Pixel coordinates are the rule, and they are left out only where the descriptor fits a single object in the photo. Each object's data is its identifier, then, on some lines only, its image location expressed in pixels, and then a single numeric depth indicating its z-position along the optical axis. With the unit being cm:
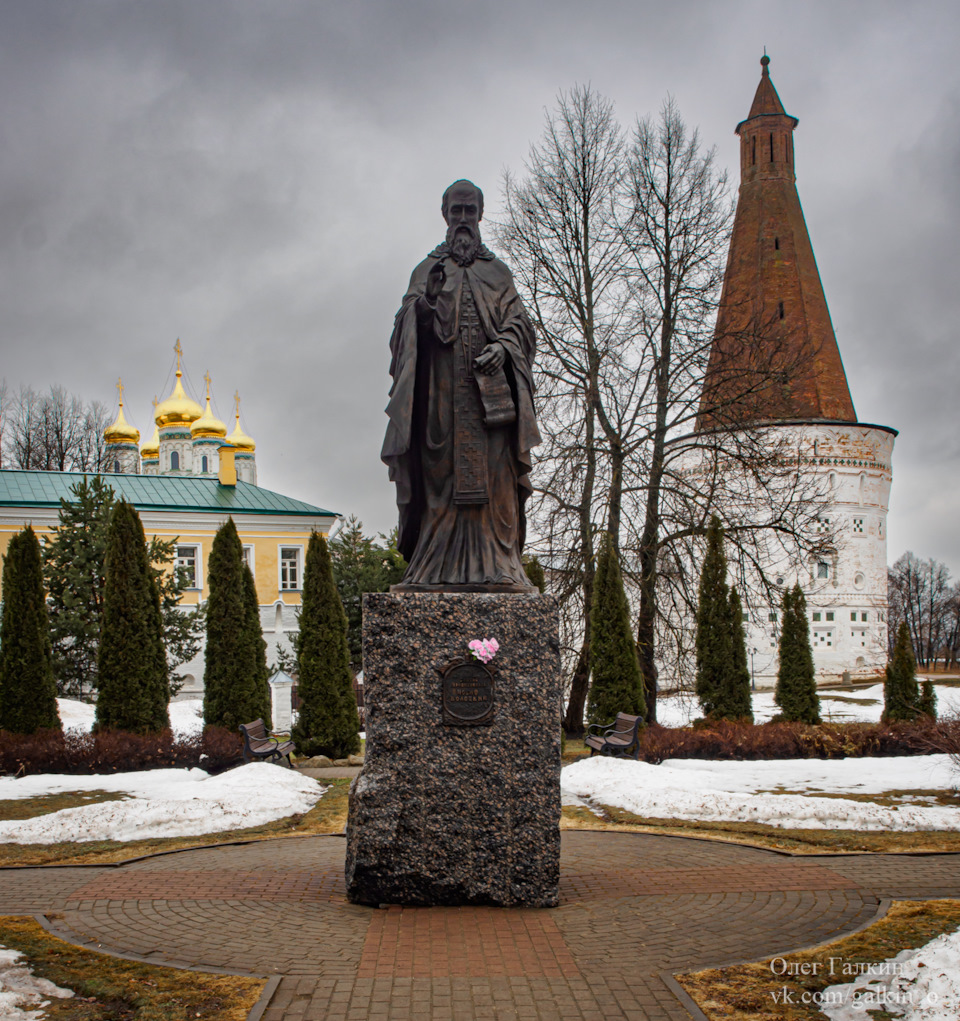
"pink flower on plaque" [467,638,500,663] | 510
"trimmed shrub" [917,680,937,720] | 1747
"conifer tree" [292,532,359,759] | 1473
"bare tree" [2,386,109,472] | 3784
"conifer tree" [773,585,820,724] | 1692
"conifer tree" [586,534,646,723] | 1510
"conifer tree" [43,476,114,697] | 1905
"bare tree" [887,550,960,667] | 5934
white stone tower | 3253
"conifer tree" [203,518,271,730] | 1468
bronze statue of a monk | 564
